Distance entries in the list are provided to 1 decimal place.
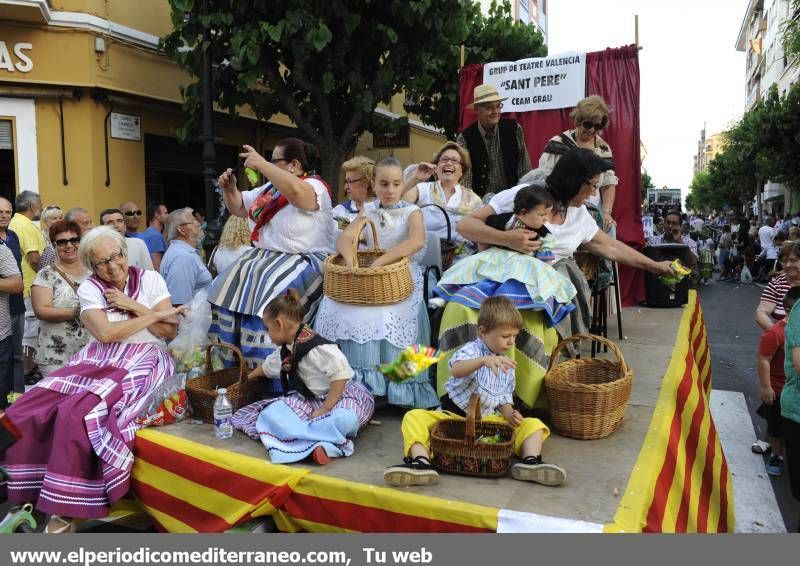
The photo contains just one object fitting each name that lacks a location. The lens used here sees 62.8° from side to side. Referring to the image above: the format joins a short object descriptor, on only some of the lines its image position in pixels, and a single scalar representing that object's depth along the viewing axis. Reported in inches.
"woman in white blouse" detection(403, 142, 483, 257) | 188.5
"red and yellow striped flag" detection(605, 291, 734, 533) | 101.3
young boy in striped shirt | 111.4
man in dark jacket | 223.6
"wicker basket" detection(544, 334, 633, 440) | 123.6
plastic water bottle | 134.6
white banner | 281.1
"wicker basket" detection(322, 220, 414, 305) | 143.9
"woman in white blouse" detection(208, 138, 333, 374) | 156.9
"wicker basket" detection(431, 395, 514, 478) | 109.7
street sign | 417.1
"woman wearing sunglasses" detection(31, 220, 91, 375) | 176.2
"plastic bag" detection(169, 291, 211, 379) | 159.0
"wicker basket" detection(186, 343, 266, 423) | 143.4
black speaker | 257.4
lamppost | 321.4
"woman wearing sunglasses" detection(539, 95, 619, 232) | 191.3
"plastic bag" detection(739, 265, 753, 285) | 709.3
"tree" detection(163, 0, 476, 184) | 345.1
